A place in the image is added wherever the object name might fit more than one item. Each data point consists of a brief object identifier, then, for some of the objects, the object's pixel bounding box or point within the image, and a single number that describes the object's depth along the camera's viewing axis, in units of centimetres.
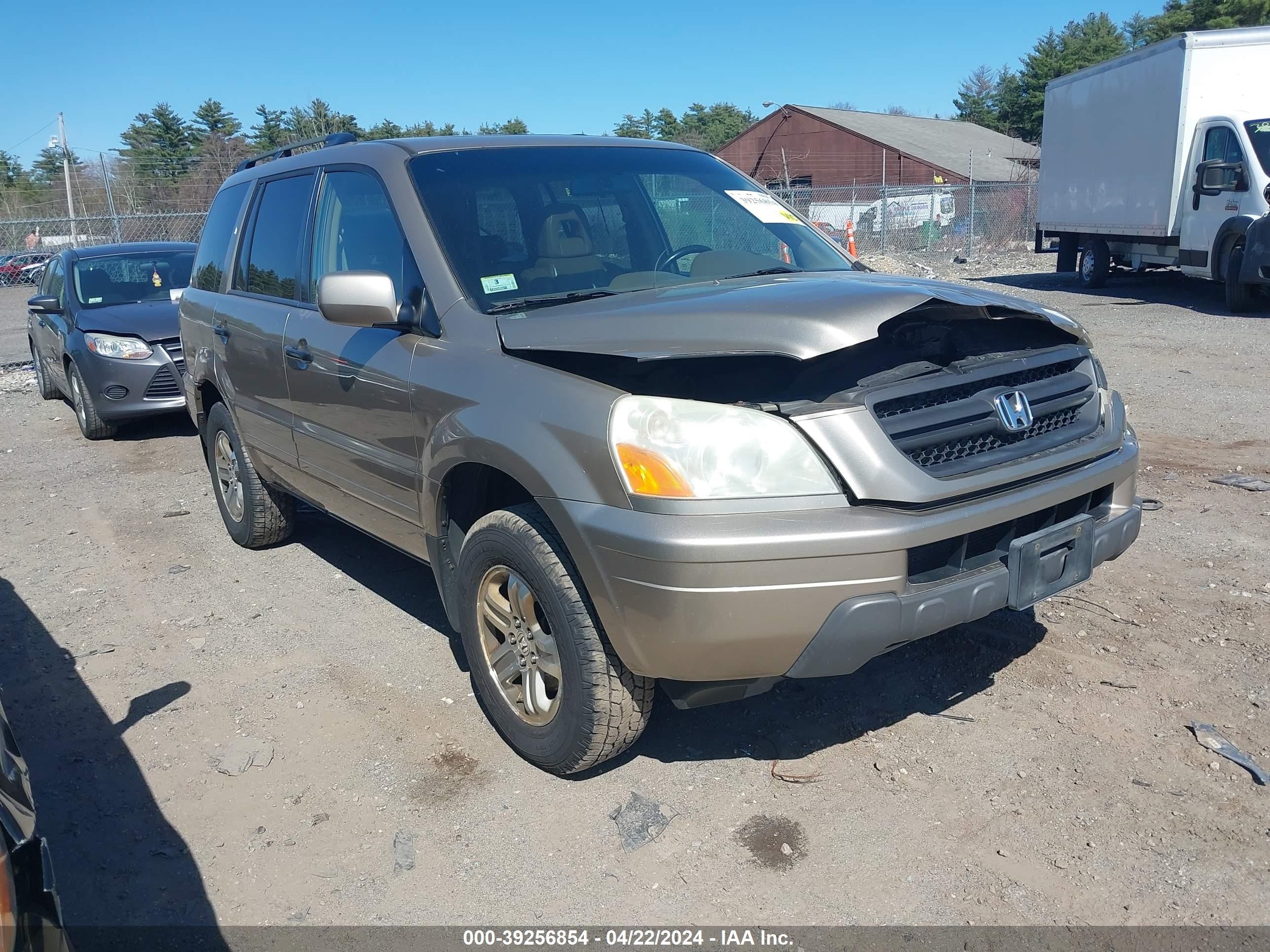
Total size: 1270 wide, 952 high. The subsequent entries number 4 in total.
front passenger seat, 355
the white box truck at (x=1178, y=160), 1310
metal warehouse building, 4222
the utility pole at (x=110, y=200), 2106
